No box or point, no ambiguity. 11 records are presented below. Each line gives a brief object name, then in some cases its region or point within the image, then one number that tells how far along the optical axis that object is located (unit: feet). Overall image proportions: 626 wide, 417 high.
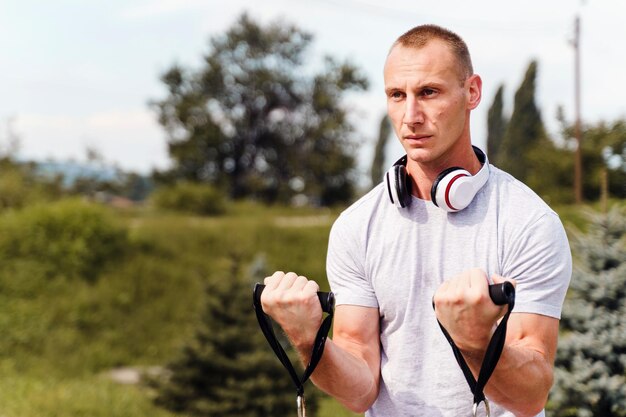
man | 7.97
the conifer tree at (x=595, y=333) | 20.12
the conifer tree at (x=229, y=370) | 32.73
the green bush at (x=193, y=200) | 83.15
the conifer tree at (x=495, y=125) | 78.79
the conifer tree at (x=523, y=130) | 83.74
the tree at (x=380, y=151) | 102.58
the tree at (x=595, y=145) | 89.66
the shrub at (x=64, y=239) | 62.75
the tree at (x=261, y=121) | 117.50
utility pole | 85.56
